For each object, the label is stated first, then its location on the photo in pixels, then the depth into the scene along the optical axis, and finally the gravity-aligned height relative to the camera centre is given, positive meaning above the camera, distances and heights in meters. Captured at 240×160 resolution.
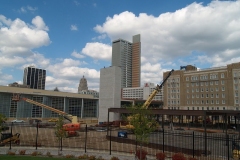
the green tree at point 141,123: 16.31 -1.49
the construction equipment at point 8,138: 24.24 -4.16
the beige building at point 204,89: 75.31 +6.00
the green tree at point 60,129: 19.44 -2.41
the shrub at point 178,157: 15.23 -3.72
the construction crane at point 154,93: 57.70 +2.89
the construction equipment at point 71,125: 34.44 -4.33
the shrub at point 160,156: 16.59 -4.01
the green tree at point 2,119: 19.91 -1.65
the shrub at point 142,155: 16.95 -4.01
